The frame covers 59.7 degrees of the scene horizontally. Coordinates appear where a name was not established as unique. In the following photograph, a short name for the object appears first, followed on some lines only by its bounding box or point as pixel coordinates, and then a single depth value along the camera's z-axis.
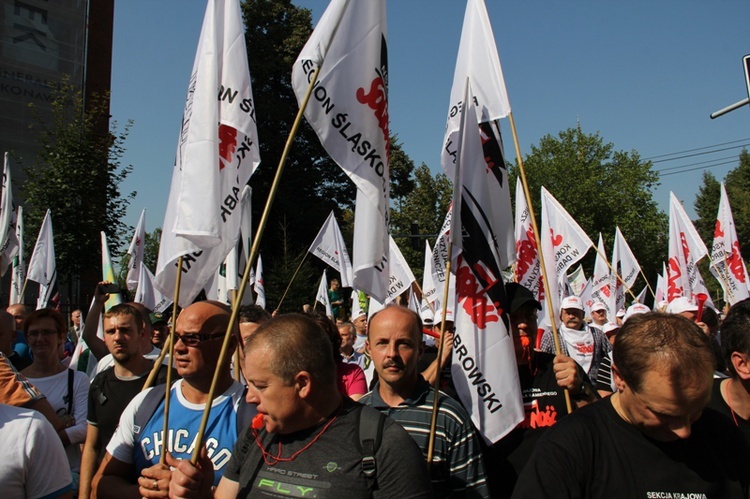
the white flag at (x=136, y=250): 11.37
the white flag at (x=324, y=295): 14.87
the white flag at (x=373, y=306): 8.85
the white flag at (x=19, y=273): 12.40
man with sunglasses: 3.17
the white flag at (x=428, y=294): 11.16
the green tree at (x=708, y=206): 56.44
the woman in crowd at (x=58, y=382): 4.68
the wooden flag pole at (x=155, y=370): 3.77
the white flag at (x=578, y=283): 17.14
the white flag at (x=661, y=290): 13.96
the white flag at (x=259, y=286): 13.92
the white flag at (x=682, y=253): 11.16
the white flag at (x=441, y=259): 6.39
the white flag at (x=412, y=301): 11.68
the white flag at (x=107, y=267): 10.21
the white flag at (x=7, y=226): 11.29
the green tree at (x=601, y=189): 49.31
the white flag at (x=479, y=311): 3.59
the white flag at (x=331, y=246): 11.66
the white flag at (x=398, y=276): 9.72
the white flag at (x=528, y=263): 6.36
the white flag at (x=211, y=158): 3.75
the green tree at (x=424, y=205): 44.50
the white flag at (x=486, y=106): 4.28
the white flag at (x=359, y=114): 3.83
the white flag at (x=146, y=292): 10.30
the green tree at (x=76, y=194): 18.00
